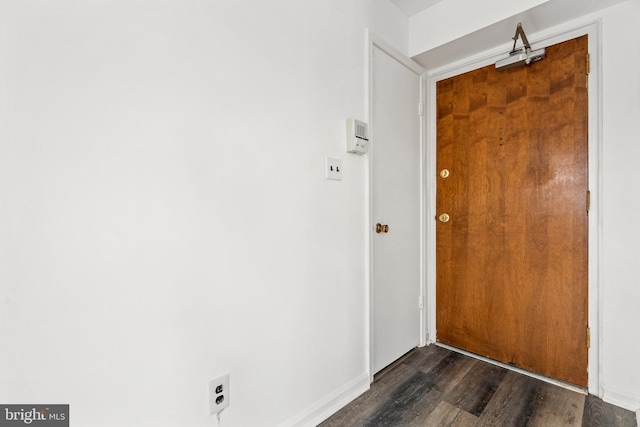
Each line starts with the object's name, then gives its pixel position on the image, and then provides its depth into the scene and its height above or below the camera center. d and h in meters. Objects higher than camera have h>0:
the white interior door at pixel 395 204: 1.98 +0.03
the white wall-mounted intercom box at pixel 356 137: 1.70 +0.42
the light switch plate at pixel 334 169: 1.62 +0.22
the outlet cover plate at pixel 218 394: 1.16 -0.75
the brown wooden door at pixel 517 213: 1.82 -0.05
